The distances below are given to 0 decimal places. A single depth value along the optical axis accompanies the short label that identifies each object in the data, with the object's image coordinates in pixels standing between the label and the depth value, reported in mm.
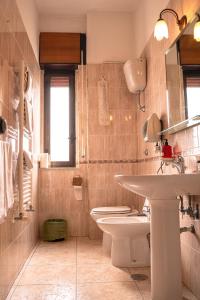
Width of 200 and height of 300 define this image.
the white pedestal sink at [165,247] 1633
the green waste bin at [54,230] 3104
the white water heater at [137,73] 2972
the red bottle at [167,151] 2069
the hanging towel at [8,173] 1629
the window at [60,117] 3516
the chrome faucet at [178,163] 1901
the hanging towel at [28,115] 2287
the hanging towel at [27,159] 2293
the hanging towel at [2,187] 1501
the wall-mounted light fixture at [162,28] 2105
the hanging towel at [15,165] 2031
